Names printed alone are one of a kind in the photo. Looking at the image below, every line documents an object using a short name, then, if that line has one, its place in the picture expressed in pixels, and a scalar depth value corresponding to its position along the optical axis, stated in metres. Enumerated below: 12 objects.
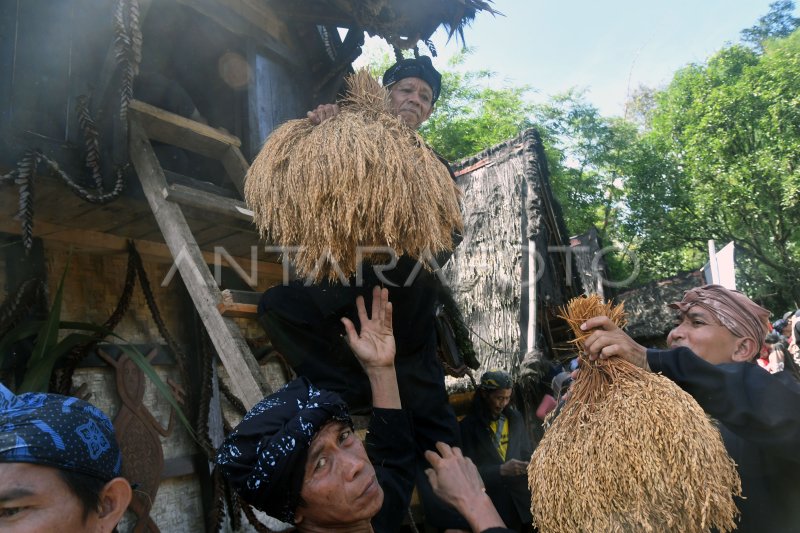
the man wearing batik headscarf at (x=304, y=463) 1.57
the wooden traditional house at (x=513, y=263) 6.35
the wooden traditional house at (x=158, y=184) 2.79
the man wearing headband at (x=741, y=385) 1.61
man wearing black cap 2.76
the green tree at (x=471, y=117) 16.17
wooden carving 3.38
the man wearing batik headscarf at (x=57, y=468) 1.32
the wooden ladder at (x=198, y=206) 2.42
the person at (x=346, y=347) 2.37
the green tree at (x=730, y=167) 15.96
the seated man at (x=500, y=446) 4.55
